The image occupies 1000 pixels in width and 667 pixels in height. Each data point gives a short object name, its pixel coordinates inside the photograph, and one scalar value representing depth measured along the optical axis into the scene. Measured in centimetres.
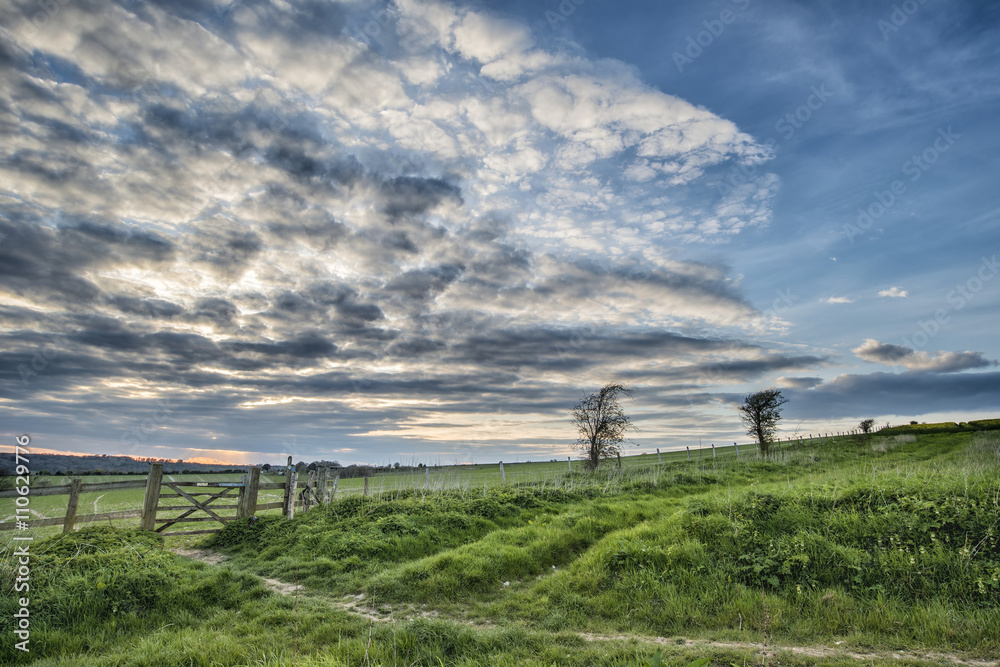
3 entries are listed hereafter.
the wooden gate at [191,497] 1575
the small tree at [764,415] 4075
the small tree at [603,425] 3167
